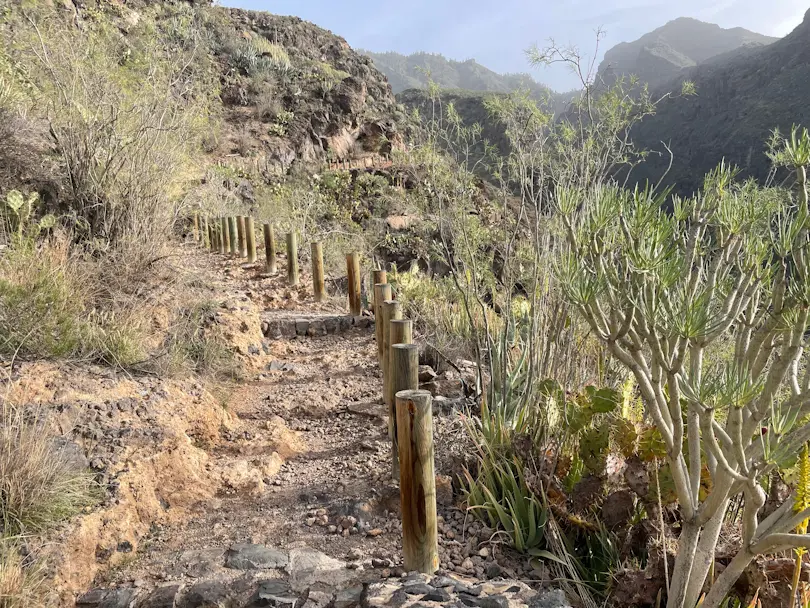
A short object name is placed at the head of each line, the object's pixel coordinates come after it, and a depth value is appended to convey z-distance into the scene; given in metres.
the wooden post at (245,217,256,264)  8.95
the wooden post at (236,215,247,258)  9.68
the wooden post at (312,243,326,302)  7.24
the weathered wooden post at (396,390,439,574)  2.21
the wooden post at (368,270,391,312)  5.94
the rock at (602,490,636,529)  2.35
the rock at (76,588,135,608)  2.19
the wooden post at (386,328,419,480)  2.84
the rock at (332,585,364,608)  2.00
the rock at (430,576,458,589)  2.05
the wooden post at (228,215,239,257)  9.76
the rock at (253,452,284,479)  3.44
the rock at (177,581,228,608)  2.12
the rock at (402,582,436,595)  1.98
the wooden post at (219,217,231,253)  9.98
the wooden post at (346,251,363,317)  6.58
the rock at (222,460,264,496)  3.23
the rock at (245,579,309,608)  2.04
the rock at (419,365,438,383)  4.63
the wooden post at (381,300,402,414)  4.20
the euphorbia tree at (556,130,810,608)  1.52
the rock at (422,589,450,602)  1.93
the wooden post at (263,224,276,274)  8.45
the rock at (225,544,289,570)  2.39
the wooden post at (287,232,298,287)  7.66
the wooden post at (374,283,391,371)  4.80
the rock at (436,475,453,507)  2.95
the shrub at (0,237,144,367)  3.55
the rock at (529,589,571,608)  1.88
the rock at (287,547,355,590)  2.19
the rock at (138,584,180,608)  2.15
